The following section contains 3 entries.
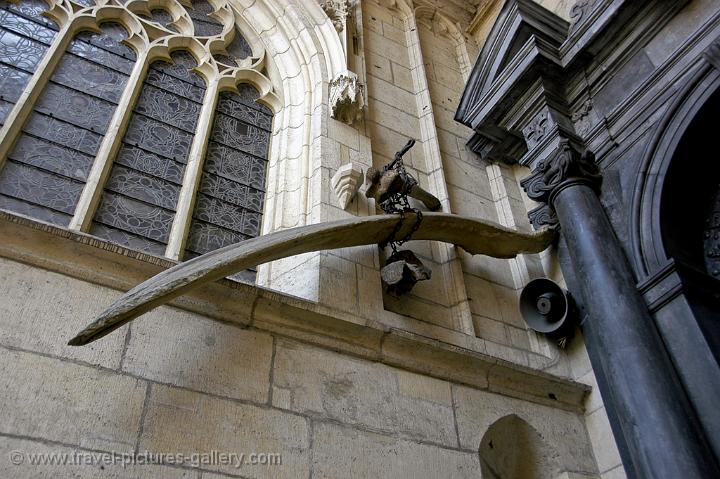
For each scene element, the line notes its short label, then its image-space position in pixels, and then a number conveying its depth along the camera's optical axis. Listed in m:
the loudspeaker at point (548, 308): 4.01
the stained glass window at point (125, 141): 3.81
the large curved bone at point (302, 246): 2.50
